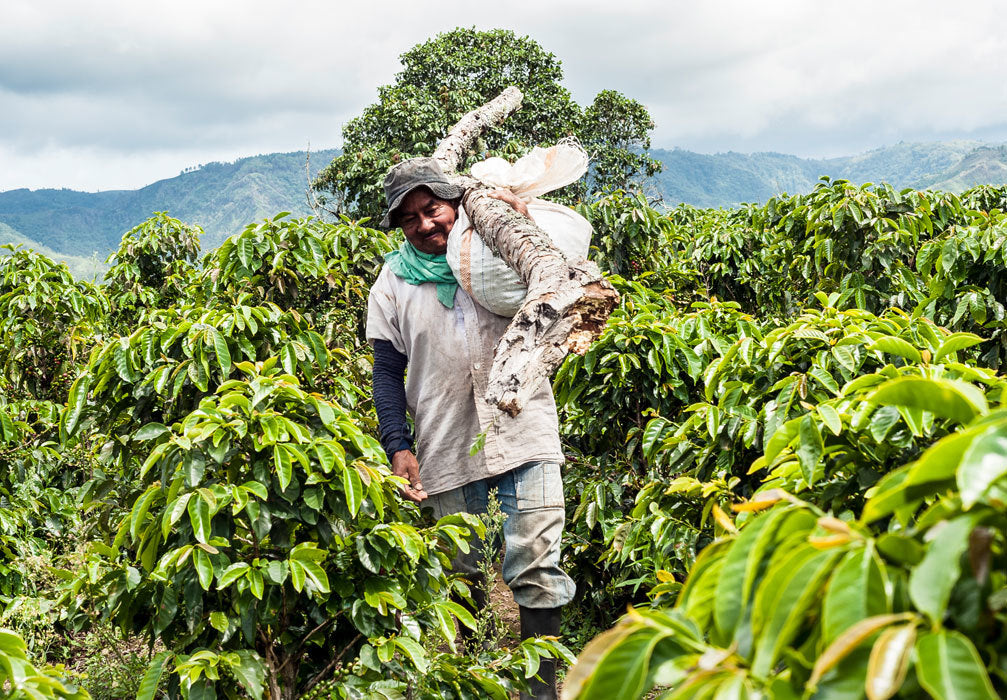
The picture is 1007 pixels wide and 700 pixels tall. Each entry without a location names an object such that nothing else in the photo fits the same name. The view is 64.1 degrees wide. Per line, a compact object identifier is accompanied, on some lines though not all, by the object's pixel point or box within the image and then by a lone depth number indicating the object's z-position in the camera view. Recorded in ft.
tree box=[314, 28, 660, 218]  54.75
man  9.04
